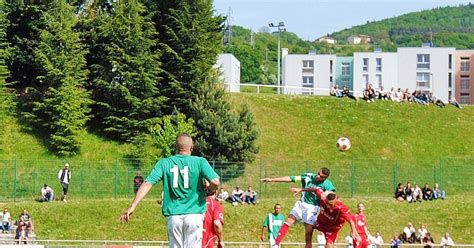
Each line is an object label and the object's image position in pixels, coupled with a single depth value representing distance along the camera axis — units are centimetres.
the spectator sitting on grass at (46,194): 4344
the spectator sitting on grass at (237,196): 4459
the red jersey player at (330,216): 1820
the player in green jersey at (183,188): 1188
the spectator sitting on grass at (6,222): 3819
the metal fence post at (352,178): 4968
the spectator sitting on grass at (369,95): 7150
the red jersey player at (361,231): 1952
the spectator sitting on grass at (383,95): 7256
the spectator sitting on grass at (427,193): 4800
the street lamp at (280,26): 10000
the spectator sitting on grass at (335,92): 7266
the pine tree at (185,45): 5816
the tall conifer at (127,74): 5712
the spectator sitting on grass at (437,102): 7344
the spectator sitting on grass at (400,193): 4803
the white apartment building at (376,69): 13825
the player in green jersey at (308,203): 1938
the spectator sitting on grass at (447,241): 3936
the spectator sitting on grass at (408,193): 4769
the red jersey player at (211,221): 1703
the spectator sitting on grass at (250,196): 4506
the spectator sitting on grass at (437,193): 4850
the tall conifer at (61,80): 5509
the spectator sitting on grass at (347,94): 7216
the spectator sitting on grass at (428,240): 3903
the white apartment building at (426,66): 13888
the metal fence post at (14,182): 4482
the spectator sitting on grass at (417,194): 4750
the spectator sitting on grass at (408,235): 4081
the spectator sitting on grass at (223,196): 4415
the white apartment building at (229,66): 10188
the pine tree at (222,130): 5244
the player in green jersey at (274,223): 2597
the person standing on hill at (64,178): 4403
